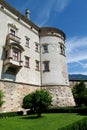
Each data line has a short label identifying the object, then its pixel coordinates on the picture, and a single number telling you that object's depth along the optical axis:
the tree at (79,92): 20.73
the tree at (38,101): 11.45
